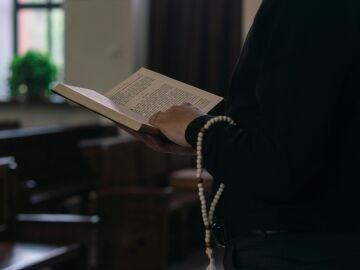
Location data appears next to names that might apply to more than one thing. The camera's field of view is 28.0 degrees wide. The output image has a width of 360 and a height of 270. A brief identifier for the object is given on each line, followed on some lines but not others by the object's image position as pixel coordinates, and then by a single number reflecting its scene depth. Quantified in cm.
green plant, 771
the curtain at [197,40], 695
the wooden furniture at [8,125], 711
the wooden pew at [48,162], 520
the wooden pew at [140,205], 431
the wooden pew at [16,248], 307
